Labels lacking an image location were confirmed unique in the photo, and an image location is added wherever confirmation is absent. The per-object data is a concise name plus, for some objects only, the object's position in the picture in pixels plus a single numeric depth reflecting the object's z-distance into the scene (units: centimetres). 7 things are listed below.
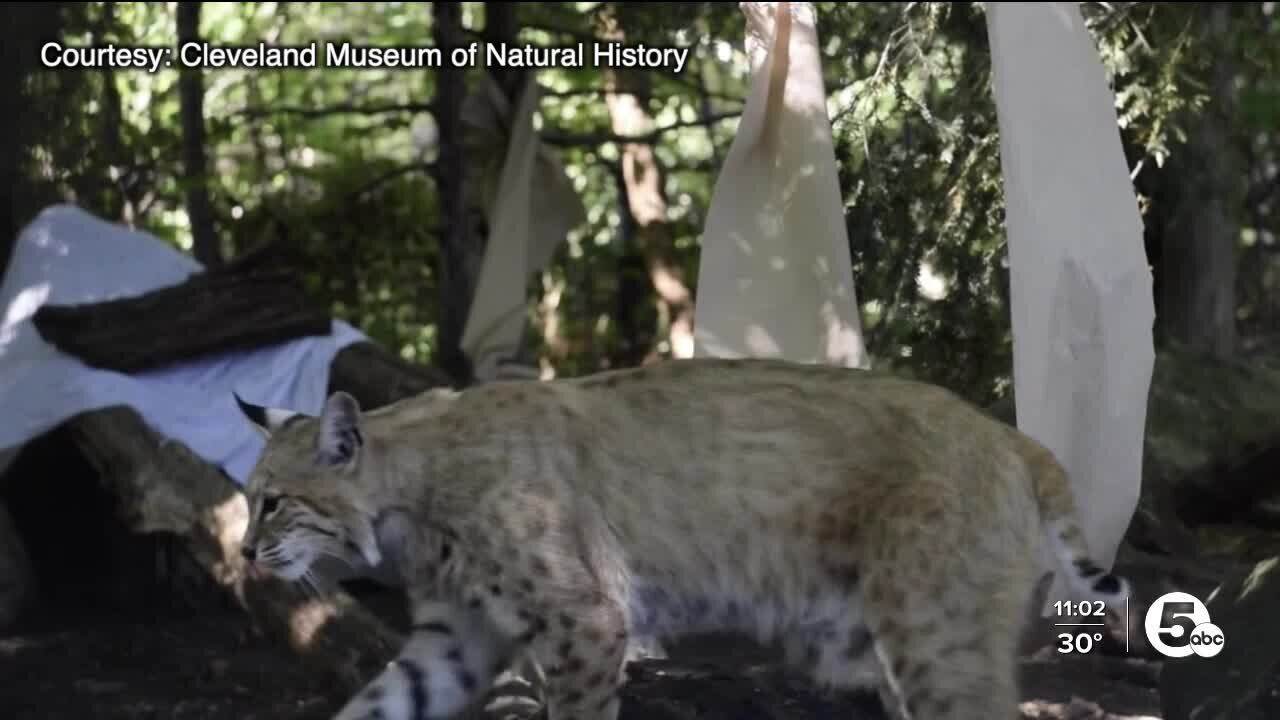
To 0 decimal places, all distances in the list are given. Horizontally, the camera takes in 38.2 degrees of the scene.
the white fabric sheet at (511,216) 943
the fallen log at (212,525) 607
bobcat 454
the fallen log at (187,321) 769
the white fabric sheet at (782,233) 644
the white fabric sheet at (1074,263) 526
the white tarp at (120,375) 751
